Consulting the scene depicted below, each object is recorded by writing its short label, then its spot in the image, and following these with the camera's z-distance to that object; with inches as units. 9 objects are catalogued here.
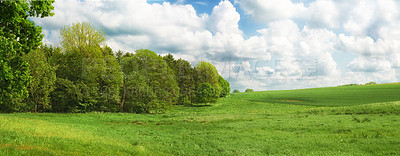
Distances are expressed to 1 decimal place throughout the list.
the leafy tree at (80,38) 1968.5
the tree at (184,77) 3073.3
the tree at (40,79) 1619.5
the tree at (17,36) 555.6
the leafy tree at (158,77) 2181.3
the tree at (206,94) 2891.2
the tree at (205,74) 3388.3
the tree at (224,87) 4227.4
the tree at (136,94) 2039.9
